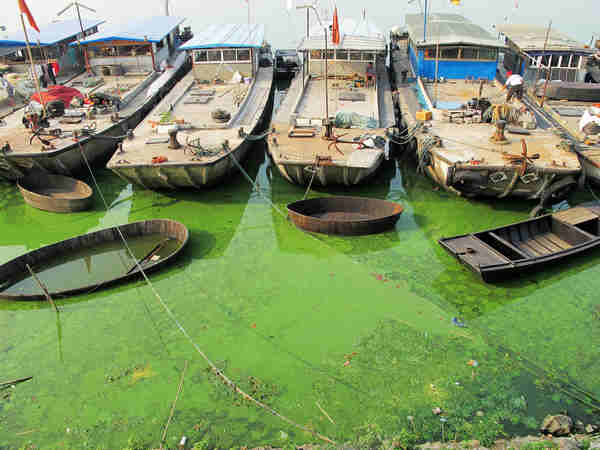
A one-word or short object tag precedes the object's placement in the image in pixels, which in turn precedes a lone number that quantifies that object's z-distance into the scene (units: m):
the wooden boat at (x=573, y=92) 16.89
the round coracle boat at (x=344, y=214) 11.37
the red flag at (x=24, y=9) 13.43
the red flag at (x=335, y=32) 14.22
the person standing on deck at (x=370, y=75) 18.77
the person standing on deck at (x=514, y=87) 14.73
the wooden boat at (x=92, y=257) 9.82
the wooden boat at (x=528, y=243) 9.59
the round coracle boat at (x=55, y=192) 12.70
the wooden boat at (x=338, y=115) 12.64
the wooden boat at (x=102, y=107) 13.80
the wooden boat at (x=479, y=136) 11.78
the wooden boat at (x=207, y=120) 12.65
